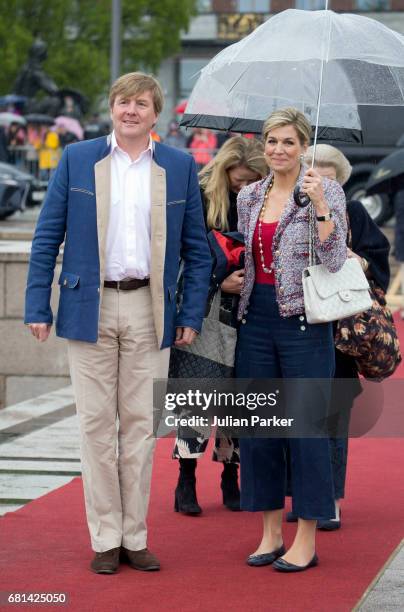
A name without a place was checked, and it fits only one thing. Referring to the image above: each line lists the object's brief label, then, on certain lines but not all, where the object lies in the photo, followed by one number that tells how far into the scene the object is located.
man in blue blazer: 5.73
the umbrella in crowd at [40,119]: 32.50
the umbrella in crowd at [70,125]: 32.19
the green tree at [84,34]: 45.75
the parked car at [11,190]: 24.25
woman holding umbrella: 5.81
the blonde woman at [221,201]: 6.69
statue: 35.03
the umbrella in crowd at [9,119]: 31.48
